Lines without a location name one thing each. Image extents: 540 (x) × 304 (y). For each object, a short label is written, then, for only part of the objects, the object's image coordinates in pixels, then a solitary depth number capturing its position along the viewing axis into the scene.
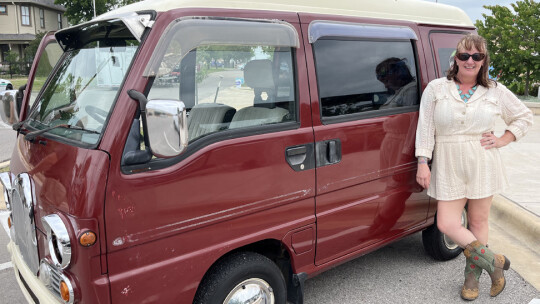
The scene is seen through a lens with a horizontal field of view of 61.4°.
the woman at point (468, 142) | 3.20
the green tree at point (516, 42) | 12.40
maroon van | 2.10
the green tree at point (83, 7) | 33.16
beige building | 37.34
